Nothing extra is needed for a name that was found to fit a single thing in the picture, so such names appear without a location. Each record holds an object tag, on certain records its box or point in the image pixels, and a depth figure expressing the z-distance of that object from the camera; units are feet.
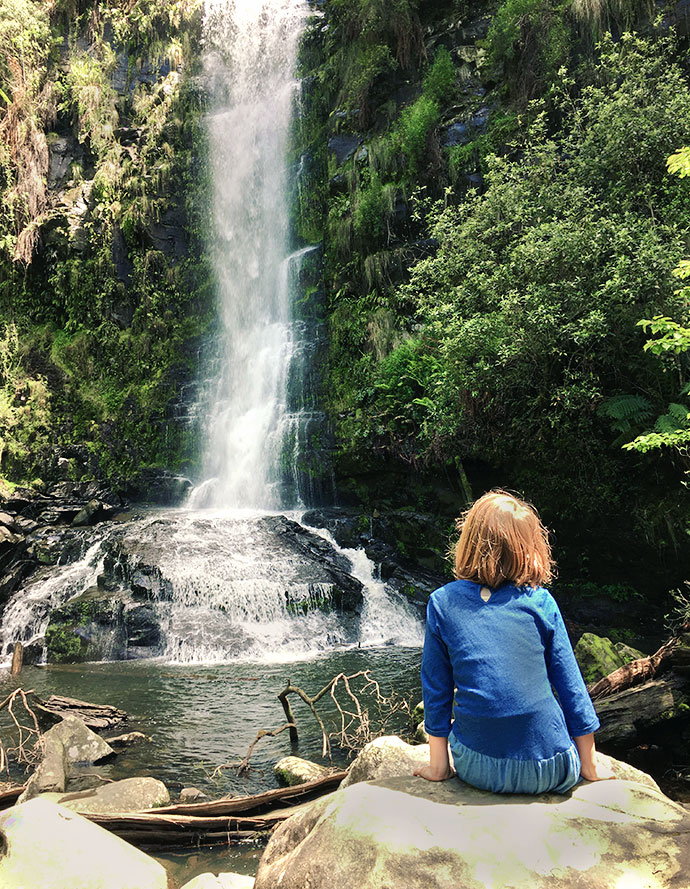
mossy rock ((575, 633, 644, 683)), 20.40
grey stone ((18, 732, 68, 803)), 15.02
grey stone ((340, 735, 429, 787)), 10.62
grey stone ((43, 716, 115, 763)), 18.21
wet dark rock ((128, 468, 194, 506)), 54.13
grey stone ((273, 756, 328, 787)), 15.94
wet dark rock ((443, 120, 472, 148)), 49.78
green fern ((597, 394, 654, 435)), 27.84
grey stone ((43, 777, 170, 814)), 14.24
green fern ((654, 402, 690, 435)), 24.79
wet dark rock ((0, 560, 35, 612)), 37.48
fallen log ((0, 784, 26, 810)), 14.12
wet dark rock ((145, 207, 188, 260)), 66.13
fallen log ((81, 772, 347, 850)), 12.28
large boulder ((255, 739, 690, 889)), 5.41
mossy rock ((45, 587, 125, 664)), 32.12
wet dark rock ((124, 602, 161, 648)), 32.53
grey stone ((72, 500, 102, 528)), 46.80
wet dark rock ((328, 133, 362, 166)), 58.05
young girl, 6.40
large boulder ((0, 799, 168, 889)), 9.59
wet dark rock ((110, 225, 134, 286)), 64.44
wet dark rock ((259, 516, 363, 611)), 35.65
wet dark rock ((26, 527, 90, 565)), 40.34
